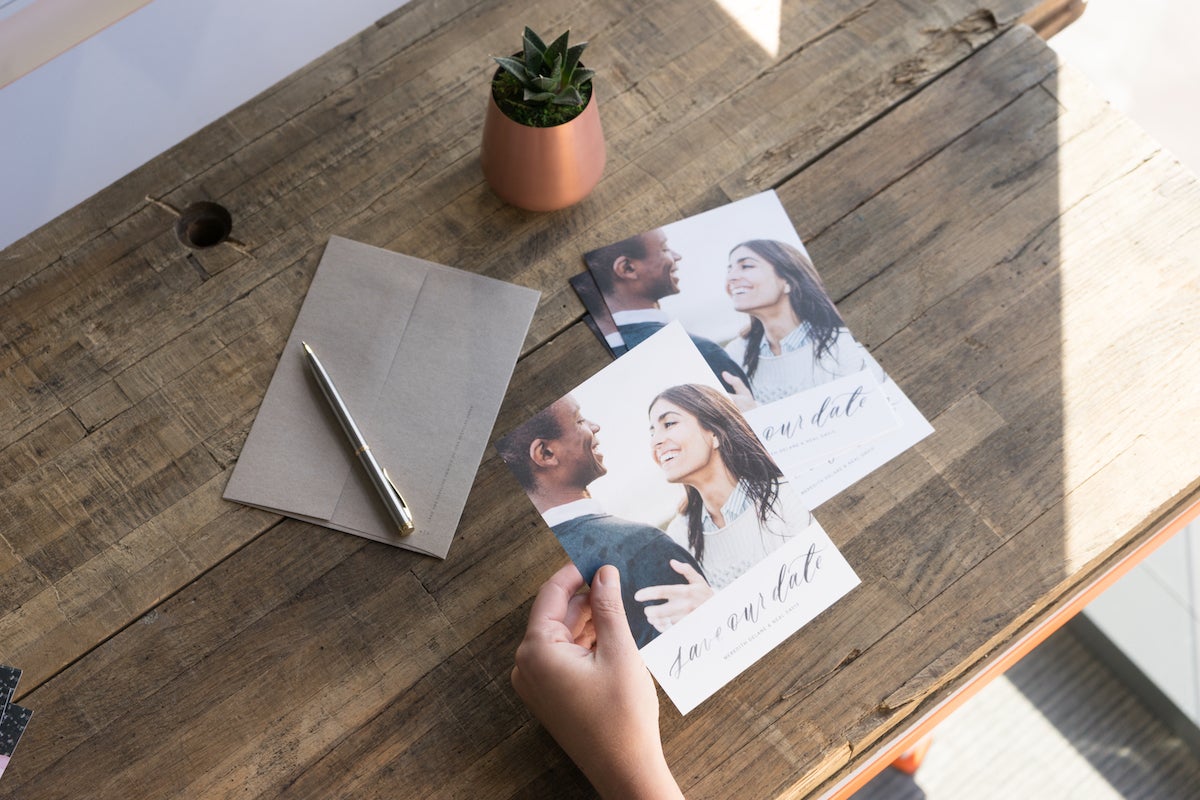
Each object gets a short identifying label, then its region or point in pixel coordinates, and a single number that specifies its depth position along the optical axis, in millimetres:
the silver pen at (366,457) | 874
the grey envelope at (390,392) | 893
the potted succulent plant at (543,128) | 882
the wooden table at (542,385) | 842
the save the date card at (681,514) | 869
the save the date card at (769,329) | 938
